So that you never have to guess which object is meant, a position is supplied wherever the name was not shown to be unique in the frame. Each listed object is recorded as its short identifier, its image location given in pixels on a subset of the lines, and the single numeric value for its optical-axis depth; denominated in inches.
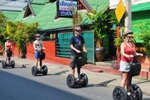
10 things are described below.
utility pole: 381.1
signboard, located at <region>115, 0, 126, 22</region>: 382.3
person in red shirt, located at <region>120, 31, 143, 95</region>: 280.2
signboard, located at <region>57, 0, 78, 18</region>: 772.6
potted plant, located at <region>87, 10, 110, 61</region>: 638.7
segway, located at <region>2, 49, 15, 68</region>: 637.1
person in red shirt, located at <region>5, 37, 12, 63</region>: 641.0
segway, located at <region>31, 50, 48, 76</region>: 503.8
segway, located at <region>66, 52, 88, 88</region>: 372.8
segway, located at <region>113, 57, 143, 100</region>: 273.9
